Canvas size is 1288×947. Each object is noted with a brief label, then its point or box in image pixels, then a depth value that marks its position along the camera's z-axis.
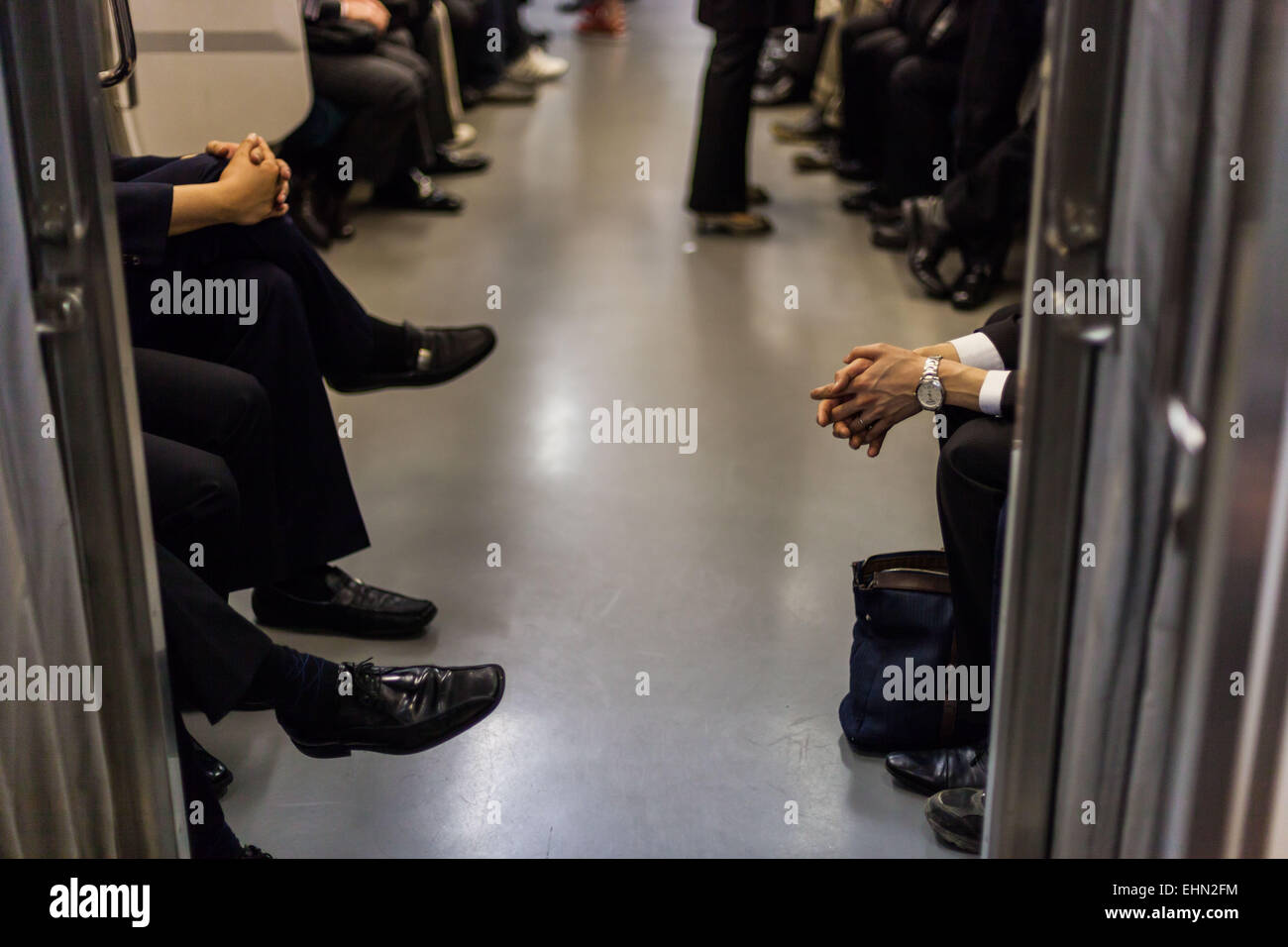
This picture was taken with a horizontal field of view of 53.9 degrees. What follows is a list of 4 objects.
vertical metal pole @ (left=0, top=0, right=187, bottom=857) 1.06
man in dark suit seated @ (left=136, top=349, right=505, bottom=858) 1.43
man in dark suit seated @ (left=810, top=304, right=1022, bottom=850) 1.60
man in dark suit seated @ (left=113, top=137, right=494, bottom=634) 1.87
